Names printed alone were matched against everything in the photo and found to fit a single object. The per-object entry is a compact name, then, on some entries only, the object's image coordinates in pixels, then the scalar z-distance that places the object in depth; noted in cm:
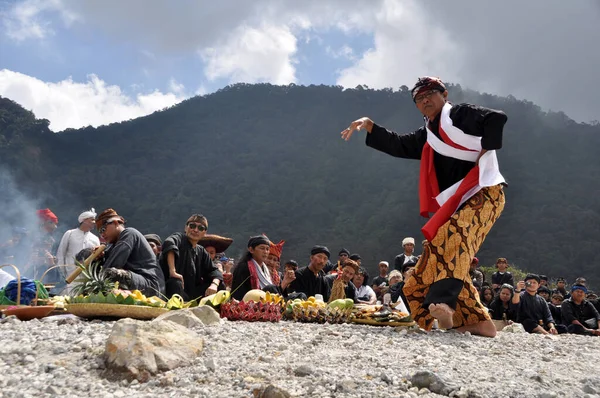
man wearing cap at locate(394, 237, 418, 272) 1109
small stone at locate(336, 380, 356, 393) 267
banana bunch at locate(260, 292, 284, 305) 542
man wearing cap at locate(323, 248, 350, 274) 1065
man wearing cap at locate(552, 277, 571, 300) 1227
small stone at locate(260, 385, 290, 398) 252
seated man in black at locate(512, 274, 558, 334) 955
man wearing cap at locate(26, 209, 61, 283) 893
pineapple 490
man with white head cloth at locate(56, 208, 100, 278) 802
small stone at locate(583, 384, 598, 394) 294
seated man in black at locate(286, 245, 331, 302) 800
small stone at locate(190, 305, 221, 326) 420
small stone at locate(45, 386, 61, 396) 263
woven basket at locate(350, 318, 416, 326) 516
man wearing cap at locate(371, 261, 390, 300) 1080
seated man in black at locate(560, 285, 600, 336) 1038
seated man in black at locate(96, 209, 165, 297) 552
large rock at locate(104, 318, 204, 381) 288
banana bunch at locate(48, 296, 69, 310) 466
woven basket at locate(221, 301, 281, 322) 496
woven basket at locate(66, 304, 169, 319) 446
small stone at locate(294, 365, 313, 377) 290
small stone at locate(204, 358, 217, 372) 296
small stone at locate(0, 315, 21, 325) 409
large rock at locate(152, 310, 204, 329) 384
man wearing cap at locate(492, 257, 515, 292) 1159
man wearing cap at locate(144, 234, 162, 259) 809
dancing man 455
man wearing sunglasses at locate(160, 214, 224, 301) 696
